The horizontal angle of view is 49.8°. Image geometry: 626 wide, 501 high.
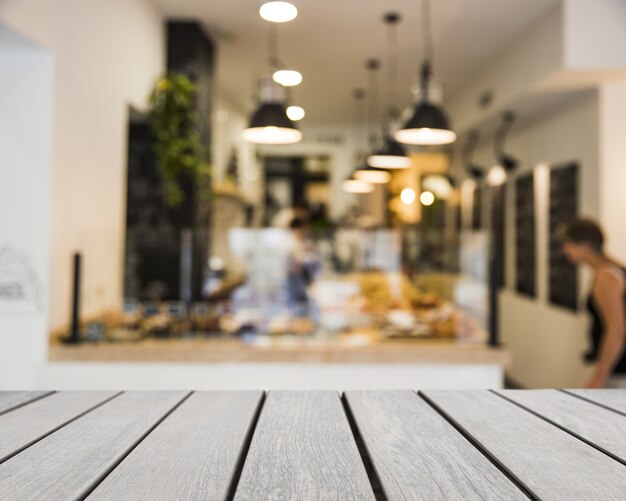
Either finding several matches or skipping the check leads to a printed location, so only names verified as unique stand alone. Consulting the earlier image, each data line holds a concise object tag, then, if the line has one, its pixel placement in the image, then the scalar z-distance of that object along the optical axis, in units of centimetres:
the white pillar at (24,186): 300
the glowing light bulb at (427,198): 867
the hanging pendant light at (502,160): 570
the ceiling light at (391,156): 438
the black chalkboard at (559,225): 485
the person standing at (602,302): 312
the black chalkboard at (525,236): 583
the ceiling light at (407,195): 655
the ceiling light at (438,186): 894
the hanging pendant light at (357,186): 660
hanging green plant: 426
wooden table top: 76
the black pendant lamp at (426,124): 316
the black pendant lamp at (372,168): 515
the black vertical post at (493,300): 326
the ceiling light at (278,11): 260
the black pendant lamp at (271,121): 309
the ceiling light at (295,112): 390
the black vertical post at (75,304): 313
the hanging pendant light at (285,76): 332
